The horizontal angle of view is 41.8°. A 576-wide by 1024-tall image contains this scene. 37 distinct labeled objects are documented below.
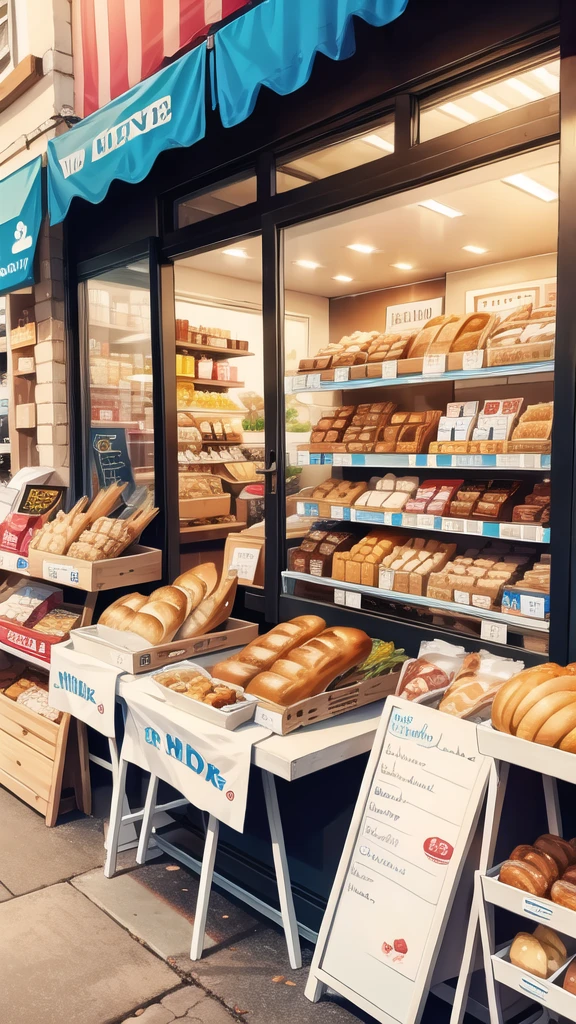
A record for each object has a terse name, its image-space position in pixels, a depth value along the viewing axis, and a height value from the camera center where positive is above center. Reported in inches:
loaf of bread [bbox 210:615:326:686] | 108.7 -29.8
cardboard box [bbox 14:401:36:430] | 198.4 +9.2
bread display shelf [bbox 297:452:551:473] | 100.0 -2.0
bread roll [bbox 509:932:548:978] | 73.0 -49.8
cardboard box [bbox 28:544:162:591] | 145.3 -23.9
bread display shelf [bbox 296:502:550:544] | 101.4 -11.4
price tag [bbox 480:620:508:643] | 103.6 -25.6
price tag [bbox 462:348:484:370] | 107.0 +12.5
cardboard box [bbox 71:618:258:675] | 120.6 -32.8
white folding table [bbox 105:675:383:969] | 91.0 -38.3
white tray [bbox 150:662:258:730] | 97.9 -34.8
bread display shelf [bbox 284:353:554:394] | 99.7 +10.6
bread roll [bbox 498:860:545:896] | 73.9 -42.7
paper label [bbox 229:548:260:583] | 146.4 -22.3
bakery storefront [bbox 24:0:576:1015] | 98.3 +15.1
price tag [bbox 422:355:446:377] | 112.0 +12.3
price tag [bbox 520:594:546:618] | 99.4 -21.2
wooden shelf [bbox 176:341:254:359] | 238.2 +32.1
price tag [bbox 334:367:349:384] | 125.5 +12.3
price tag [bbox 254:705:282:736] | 97.0 -35.1
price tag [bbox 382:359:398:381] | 118.3 +12.4
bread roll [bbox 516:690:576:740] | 74.5 -26.3
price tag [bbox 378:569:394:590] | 121.6 -21.2
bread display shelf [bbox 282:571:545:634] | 100.9 -23.4
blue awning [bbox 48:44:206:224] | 122.1 +56.4
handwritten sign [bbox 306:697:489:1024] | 82.6 -47.6
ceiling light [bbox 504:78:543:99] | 97.3 +46.8
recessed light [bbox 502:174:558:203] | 110.8 +40.1
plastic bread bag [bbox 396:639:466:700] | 97.3 -29.4
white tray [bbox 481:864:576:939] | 69.6 -43.9
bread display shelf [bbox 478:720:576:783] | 71.0 -30.1
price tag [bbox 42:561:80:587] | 147.6 -24.7
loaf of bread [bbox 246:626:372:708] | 99.9 -29.8
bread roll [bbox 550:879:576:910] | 71.7 -42.7
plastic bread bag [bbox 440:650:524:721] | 89.6 -28.9
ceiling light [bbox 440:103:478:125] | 104.6 +47.4
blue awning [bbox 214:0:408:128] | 96.3 +55.3
